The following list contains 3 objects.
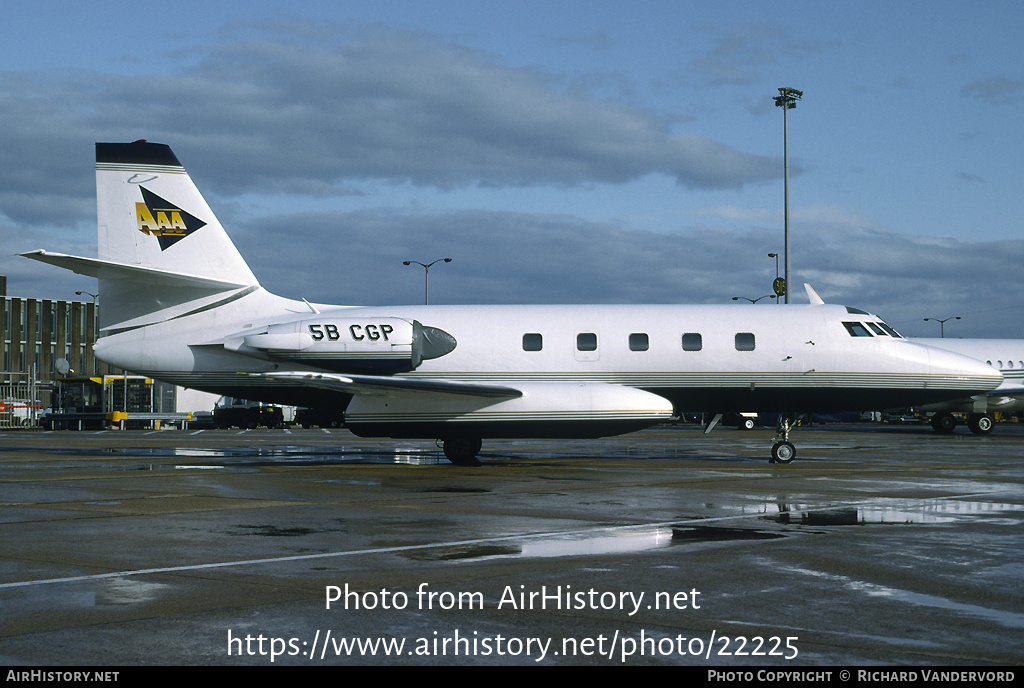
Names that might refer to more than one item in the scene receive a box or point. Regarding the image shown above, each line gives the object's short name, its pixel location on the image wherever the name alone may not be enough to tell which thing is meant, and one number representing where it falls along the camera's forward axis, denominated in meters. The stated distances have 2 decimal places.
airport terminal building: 93.31
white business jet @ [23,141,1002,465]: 22.58
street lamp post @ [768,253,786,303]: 51.37
